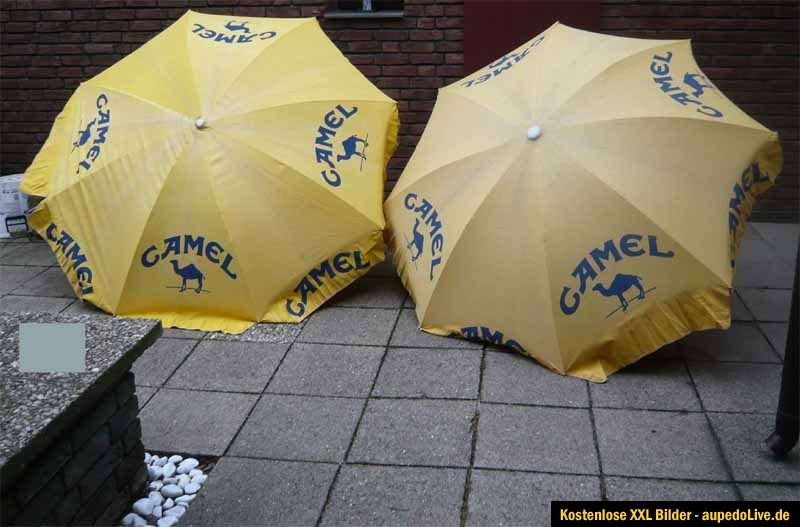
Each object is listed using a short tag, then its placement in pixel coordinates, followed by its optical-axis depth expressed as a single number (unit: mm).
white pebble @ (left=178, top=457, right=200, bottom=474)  3424
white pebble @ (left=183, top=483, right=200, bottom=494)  3289
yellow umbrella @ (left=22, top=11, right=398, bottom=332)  4602
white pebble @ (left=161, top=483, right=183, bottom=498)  3254
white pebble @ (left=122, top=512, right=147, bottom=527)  3104
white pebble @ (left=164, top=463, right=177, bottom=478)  3381
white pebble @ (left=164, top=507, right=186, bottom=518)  3158
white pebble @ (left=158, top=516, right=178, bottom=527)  3094
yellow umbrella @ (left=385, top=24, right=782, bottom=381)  3791
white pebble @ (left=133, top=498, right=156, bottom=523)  3156
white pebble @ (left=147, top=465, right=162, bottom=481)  3379
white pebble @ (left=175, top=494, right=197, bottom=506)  3236
